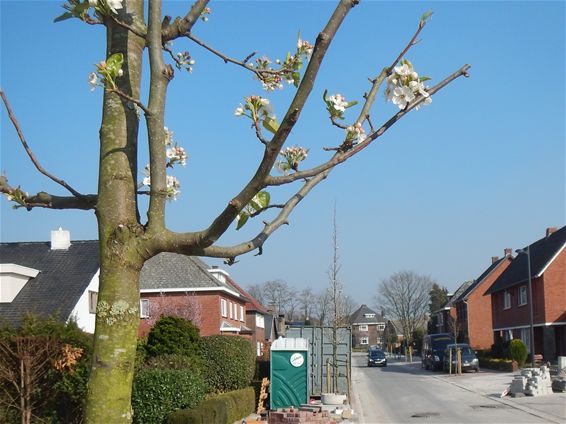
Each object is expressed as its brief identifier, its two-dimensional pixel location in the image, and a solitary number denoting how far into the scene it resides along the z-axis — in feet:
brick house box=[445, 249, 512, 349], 215.51
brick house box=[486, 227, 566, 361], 133.59
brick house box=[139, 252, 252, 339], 132.67
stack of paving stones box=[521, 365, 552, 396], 80.74
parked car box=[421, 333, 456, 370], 148.04
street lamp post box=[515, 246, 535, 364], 117.79
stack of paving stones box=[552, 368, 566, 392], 83.87
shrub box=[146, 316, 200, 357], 55.11
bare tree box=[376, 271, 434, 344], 316.19
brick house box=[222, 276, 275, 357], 184.75
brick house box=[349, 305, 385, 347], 458.91
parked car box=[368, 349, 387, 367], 190.70
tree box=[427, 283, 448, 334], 319.06
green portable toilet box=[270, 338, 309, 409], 62.75
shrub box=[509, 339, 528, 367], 130.31
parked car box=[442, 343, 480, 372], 135.54
